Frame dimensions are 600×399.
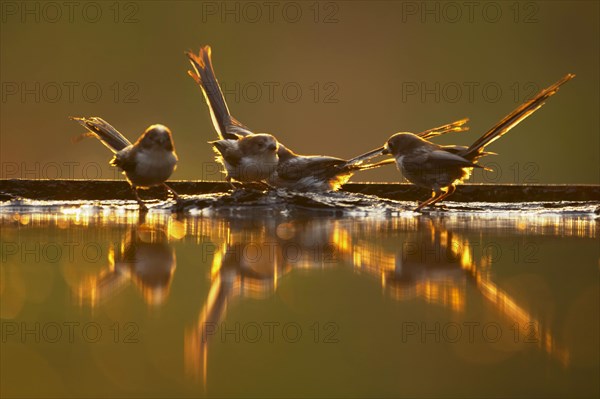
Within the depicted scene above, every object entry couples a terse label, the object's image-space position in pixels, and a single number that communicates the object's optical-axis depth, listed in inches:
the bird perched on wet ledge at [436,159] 377.4
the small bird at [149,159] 375.2
